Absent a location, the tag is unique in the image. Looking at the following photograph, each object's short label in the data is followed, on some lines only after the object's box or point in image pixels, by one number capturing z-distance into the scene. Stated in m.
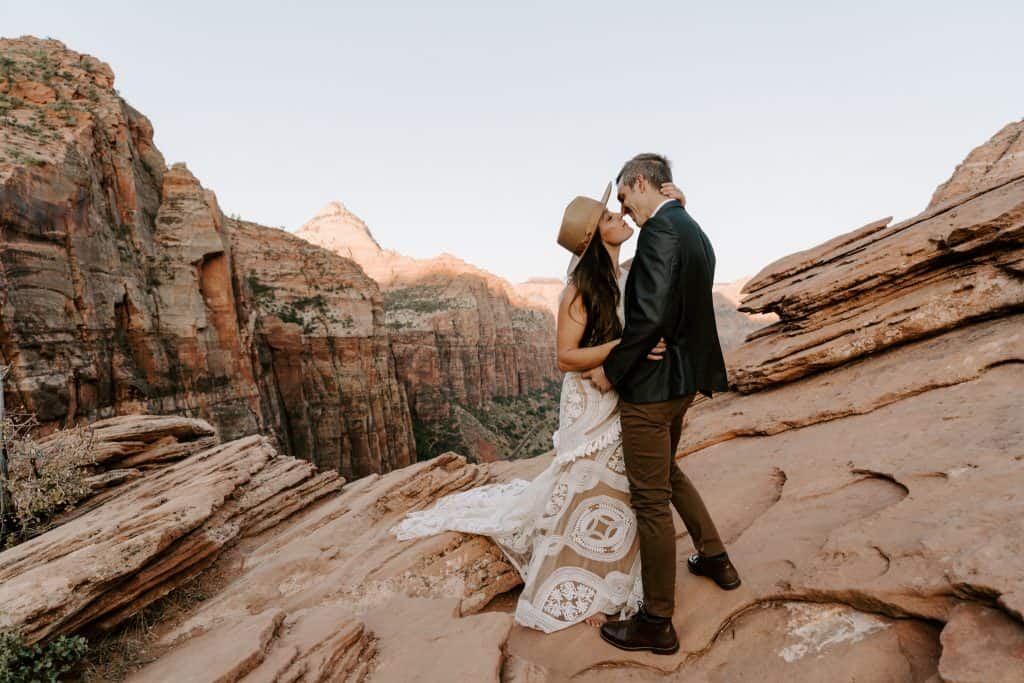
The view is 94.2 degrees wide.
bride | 2.46
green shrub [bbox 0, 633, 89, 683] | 2.28
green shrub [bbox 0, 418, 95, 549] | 4.15
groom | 2.21
